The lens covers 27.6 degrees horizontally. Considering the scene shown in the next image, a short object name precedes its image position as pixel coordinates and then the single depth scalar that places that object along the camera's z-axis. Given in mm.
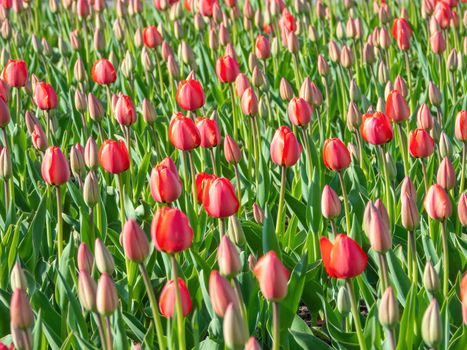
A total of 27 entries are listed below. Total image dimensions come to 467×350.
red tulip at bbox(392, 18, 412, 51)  4227
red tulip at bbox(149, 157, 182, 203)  2225
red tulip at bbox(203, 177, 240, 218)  2086
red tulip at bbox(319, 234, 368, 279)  1835
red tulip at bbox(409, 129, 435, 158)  2693
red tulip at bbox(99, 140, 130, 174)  2594
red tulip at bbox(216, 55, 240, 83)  3582
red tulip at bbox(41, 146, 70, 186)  2477
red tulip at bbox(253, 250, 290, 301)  1653
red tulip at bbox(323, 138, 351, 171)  2576
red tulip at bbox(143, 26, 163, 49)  4418
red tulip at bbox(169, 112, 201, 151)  2664
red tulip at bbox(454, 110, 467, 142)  2861
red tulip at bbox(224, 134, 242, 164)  2920
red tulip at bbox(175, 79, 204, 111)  3137
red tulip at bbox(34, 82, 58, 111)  3398
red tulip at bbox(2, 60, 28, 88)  3621
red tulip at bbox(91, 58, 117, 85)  3709
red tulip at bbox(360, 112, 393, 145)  2723
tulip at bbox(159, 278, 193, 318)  1962
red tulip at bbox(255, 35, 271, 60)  4207
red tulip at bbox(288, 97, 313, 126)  3035
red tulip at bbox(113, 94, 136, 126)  3172
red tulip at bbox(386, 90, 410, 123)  3029
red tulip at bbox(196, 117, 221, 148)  2846
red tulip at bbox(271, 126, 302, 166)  2561
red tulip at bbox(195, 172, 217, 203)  2515
